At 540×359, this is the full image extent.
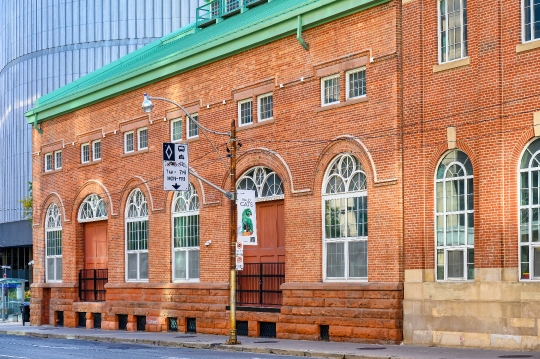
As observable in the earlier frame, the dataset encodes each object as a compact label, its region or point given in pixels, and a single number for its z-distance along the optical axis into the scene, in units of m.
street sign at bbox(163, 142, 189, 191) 33.38
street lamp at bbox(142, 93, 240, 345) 32.38
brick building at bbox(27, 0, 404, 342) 31.16
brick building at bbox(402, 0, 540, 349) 26.55
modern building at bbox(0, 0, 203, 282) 90.44
